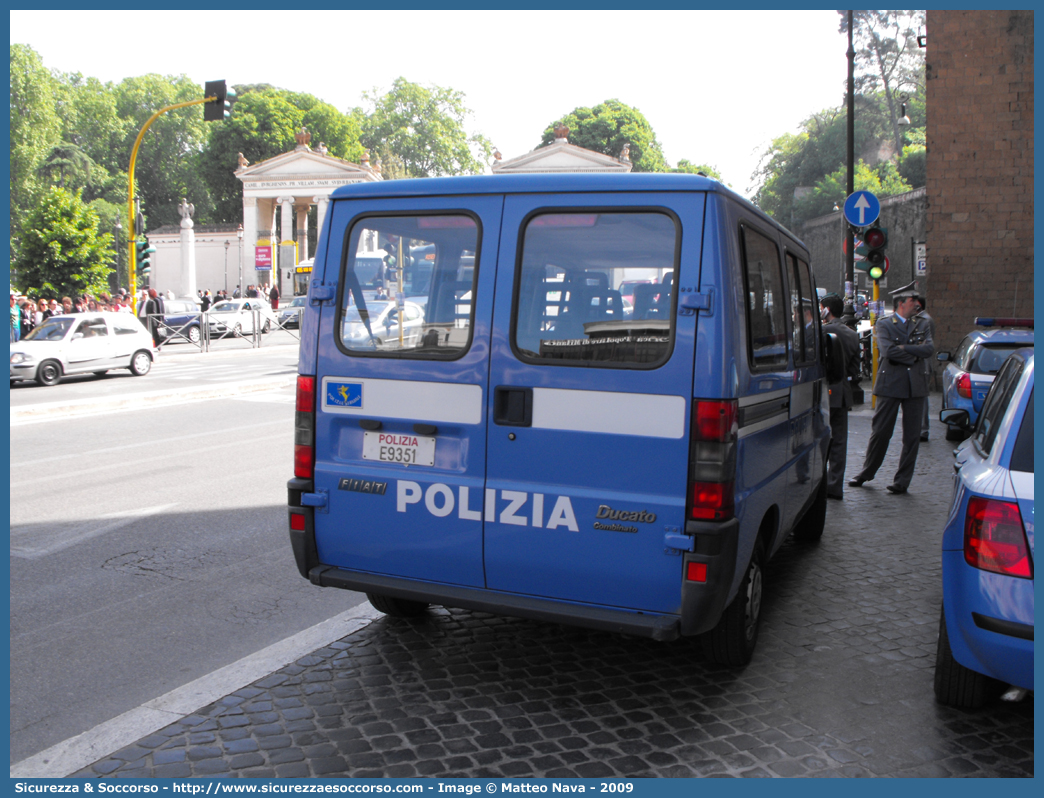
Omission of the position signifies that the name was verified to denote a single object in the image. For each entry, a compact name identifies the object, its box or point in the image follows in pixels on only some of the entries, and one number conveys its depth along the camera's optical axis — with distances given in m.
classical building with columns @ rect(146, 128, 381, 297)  63.84
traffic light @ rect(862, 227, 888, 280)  13.91
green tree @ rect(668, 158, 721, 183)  94.97
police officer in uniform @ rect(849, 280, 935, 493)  8.22
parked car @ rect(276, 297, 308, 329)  43.09
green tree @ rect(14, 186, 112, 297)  36.38
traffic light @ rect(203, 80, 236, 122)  19.61
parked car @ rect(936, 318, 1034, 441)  10.85
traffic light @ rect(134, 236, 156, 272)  24.44
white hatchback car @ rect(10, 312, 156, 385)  18.09
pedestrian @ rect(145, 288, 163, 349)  27.06
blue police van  3.51
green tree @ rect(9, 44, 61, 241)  60.91
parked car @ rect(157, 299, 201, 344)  28.43
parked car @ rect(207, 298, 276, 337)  35.06
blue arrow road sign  14.00
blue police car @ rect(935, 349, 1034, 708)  3.21
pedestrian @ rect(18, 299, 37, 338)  23.78
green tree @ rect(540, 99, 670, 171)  87.12
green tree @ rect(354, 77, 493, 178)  89.00
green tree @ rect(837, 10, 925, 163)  67.81
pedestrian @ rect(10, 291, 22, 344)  21.62
